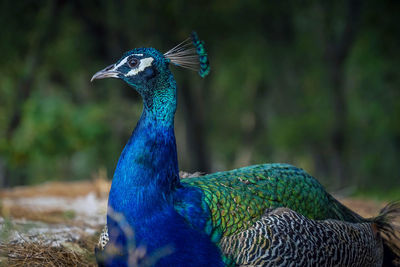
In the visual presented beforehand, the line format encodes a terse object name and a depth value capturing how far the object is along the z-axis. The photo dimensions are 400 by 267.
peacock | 4.48
